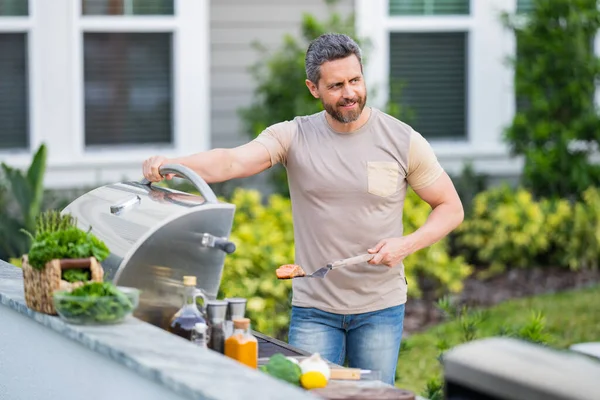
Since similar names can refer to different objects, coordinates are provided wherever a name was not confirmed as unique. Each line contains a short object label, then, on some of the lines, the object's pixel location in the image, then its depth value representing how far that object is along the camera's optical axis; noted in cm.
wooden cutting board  465
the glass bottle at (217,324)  512
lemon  480
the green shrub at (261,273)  1035
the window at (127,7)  1348
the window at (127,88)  1362
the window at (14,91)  1335
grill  525
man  627
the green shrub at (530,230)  1390
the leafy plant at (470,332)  723
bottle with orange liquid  499
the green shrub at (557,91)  1414
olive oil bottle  514
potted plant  525
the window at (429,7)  1468
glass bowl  498
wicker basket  523
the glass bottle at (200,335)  504
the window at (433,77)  1483
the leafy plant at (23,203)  1064
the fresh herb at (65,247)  530
